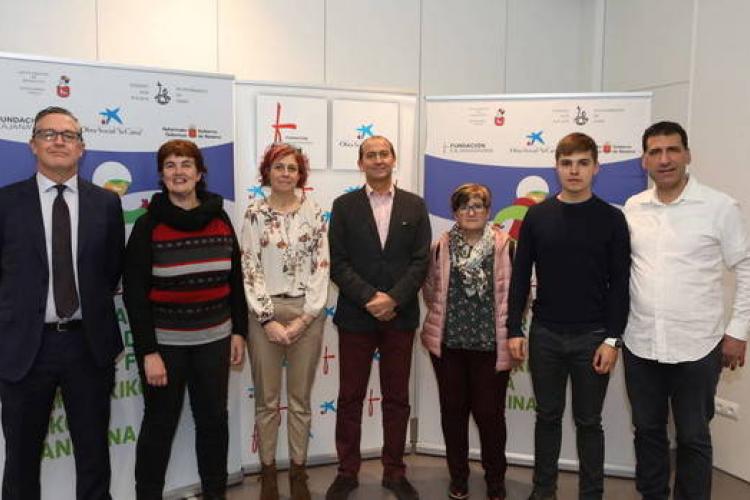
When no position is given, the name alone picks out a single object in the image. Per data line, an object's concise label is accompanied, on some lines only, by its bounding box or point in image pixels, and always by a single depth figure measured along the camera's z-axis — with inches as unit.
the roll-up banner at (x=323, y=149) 124.2
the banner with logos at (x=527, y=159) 126.1
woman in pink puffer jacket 109.0
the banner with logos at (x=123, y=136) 99.4
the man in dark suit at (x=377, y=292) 110.6
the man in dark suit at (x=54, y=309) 87.6
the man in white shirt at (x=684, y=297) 94.2
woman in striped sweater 96.4
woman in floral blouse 107.3
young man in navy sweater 97.6
